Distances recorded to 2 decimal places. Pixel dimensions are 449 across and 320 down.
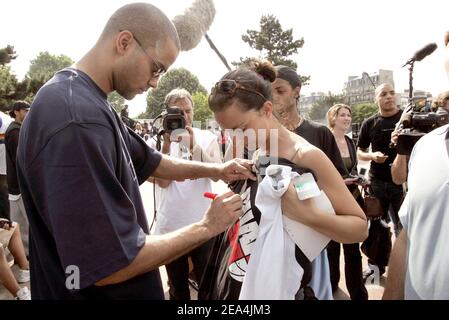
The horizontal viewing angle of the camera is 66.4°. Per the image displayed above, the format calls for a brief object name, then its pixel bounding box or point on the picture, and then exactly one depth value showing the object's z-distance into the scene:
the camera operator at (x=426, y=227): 1.27
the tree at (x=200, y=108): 52.84
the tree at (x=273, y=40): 43.07
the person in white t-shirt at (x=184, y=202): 2.96
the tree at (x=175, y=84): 66.56
